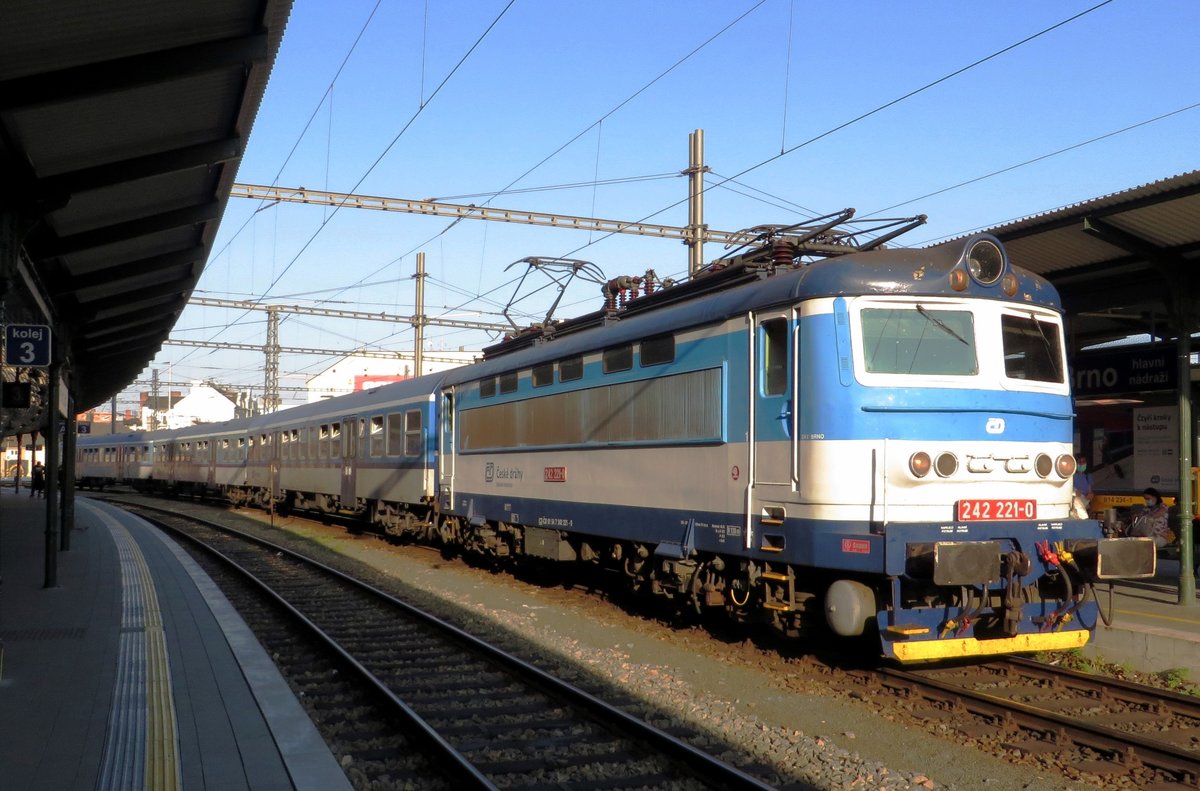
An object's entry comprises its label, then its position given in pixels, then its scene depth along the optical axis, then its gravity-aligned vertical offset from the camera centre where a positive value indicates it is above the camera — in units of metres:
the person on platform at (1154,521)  13.69 -0.88
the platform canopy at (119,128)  7.19 +2.77
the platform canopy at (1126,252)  9.65 +2.18
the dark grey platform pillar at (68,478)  17.98 -0.41
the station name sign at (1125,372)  11.55 +0.96
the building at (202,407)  87.38 +4.17
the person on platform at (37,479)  43.25 -1.01
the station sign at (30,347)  10.20 +1.07
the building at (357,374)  76.50 +6.41
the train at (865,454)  7.93 +0.01
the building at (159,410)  73.54 +4.70
